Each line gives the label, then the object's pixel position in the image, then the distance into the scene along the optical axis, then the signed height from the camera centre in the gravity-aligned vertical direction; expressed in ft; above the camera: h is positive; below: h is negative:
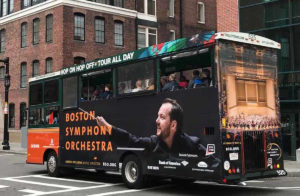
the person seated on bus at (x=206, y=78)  31.78 +3.78
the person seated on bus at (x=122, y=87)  39.65 +3.92
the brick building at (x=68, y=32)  104.88 +26.45
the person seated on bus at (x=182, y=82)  33.99 +3.72
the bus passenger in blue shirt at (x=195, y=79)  32.53 +3.79
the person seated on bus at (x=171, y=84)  34.55 +3.63
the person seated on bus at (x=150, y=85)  36.52 +3.77
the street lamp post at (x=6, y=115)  93.66 +3.32
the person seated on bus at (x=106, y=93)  41.45 +3.58
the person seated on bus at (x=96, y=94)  42.75 +3.56
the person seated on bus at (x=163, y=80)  35.46 +4.05
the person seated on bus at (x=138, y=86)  37.74 +3.79
